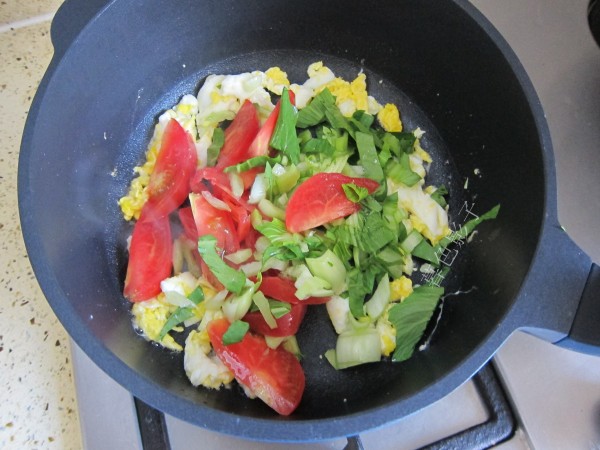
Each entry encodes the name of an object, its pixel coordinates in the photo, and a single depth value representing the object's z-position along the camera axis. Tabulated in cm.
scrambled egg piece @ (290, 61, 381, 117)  32
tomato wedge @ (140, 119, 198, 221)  29
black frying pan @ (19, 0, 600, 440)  19
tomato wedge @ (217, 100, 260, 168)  29
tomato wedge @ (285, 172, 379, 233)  27
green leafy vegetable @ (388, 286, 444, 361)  26
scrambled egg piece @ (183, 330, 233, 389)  25
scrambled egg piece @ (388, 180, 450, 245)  29
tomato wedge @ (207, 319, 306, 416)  24
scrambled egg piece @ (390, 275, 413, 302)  27
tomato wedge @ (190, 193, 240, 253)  28
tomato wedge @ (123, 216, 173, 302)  27
